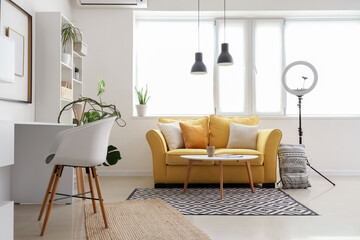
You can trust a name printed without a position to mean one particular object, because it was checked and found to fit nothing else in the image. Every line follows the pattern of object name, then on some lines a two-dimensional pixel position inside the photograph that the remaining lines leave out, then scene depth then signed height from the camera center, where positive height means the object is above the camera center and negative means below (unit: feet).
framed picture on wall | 11.98 +2.60
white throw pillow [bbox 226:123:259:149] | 16.90 -0.49
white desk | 12.26 -1.30
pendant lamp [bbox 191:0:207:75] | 17.06 +2.55
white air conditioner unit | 19.08 +5.98
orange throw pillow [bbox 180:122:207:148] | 16.72 -0.45
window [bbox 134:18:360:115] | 20.49 +3.23
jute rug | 8.46 -2.38
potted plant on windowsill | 19.42 +1.01
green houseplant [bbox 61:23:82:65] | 15.11 +3.44
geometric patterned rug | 11.03 -2.42
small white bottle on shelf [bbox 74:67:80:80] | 17.43 +2.30
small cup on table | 13.91 -0.90
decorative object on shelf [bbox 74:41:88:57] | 16.84 +3.36
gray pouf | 15.43 -1.62
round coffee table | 13.12 -1.13
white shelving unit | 14.46 +2.22
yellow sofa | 15.48 -1.61
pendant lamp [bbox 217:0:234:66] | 16.33 +2.85
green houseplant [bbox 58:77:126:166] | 13.89 +0.19
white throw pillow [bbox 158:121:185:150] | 16.63 -0.41
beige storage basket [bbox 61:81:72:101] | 15.06 +1.38
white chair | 8.92 -0.52
